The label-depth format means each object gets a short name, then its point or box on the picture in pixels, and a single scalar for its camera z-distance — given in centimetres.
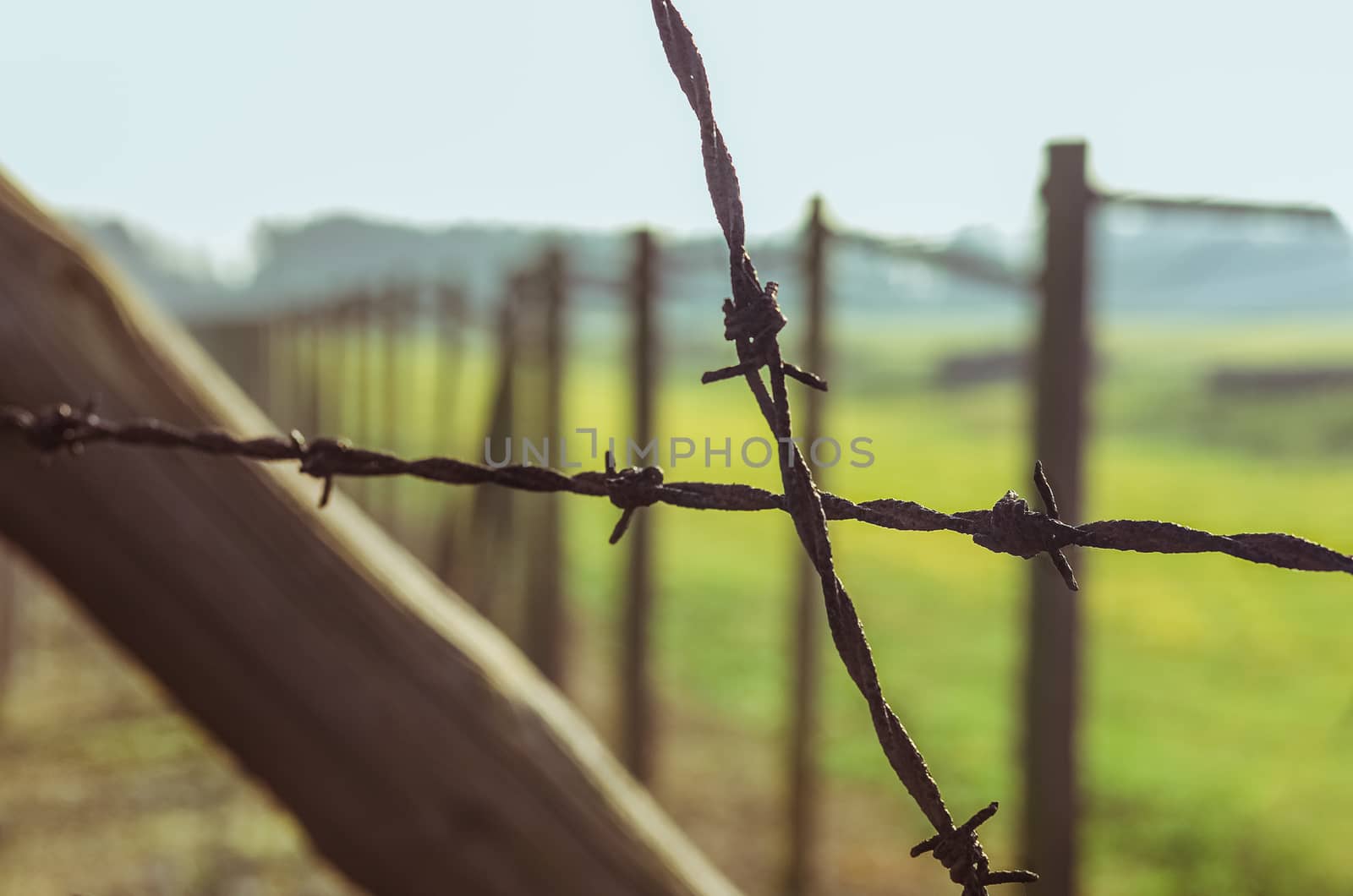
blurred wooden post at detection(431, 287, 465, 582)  446
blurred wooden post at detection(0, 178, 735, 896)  98
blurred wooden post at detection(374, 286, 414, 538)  681
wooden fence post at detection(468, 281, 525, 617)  423
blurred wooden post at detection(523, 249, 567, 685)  395
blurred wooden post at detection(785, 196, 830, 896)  282
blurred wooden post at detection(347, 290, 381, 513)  780
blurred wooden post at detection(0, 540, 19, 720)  594
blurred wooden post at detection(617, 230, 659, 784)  327
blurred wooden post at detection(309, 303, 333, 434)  937
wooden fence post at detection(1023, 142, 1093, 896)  183
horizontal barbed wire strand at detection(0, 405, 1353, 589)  65
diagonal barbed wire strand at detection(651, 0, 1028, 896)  61
